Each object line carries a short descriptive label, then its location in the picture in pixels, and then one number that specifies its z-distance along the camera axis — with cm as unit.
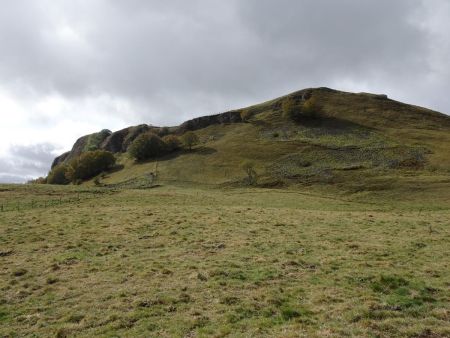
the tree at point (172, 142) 9570
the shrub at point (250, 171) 6655
